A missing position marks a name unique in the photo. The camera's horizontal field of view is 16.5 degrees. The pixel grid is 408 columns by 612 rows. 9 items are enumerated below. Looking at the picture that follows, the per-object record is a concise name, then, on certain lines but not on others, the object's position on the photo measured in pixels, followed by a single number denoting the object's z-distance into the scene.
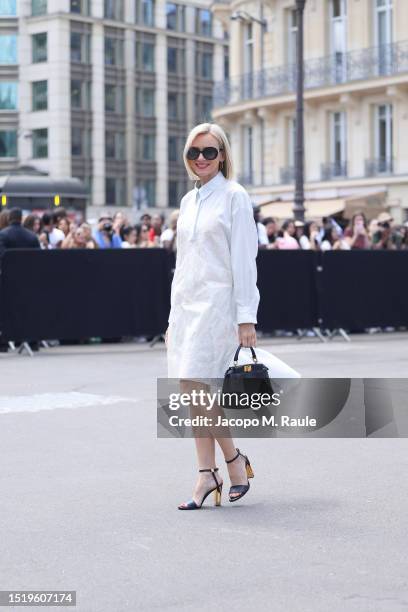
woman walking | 6.90
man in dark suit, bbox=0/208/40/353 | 17.64
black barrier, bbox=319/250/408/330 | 19.61
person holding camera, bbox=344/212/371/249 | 22.72
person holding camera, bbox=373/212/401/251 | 22.67
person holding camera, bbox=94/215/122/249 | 20.70
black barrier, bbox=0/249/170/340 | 17.31
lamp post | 28.77
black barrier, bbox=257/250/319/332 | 19.16
